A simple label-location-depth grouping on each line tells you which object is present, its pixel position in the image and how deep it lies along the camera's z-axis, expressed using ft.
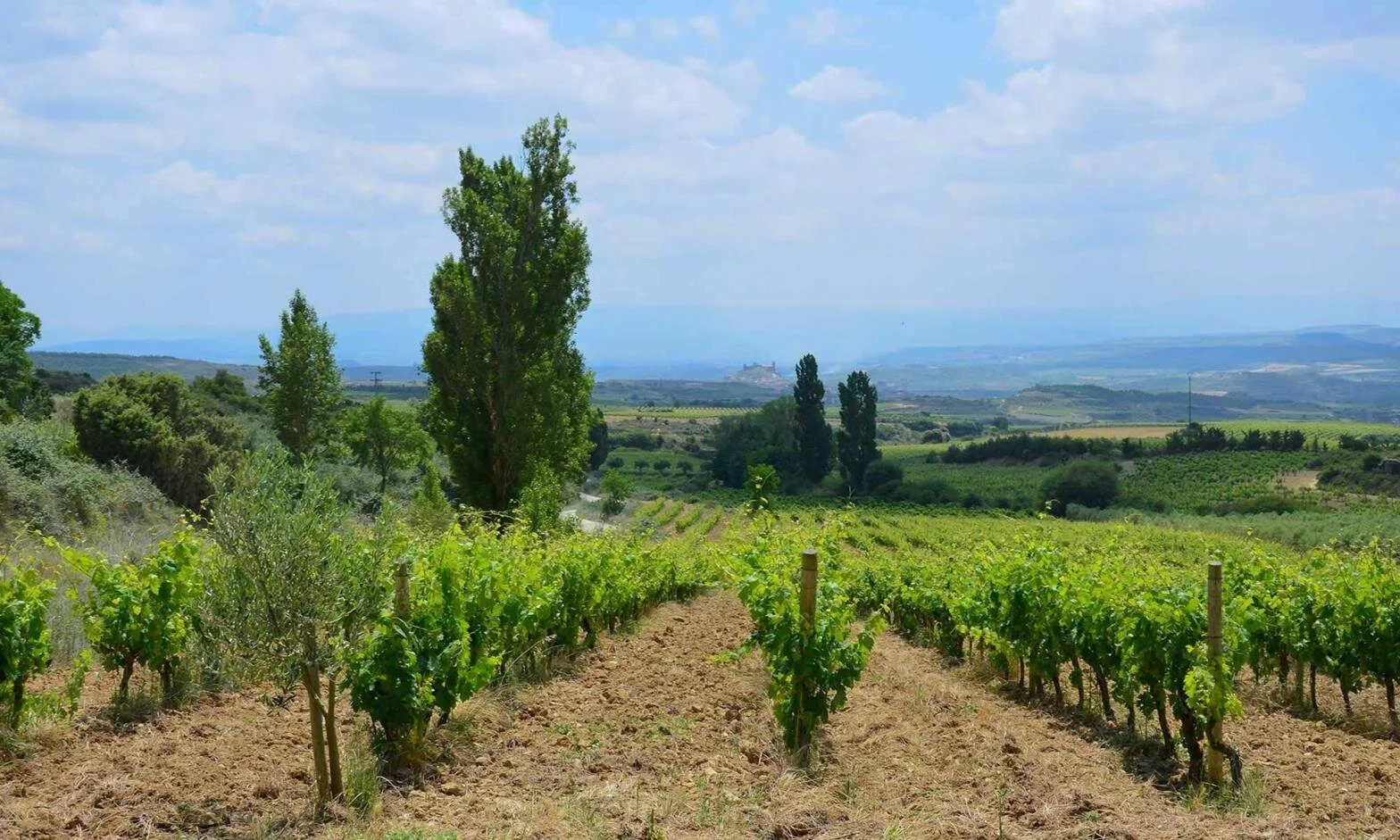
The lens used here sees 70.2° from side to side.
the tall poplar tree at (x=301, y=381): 120.37
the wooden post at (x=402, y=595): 24.26
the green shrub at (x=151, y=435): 93.09
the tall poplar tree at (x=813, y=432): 260.01
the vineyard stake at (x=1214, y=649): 24.61
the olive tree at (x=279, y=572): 19.35
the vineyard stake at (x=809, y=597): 25.95
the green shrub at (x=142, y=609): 26.45
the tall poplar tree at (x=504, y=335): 76.18
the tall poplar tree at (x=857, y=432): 254.27
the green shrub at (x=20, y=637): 23.40
